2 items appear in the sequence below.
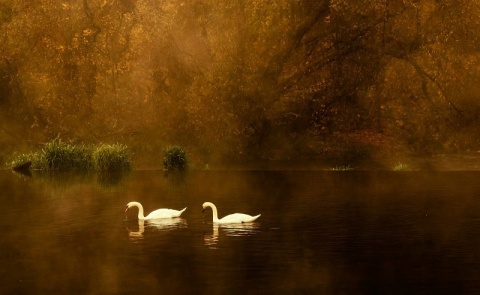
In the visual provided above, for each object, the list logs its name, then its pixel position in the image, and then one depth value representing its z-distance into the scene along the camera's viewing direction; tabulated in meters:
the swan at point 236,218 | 27.78
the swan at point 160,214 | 29.19
